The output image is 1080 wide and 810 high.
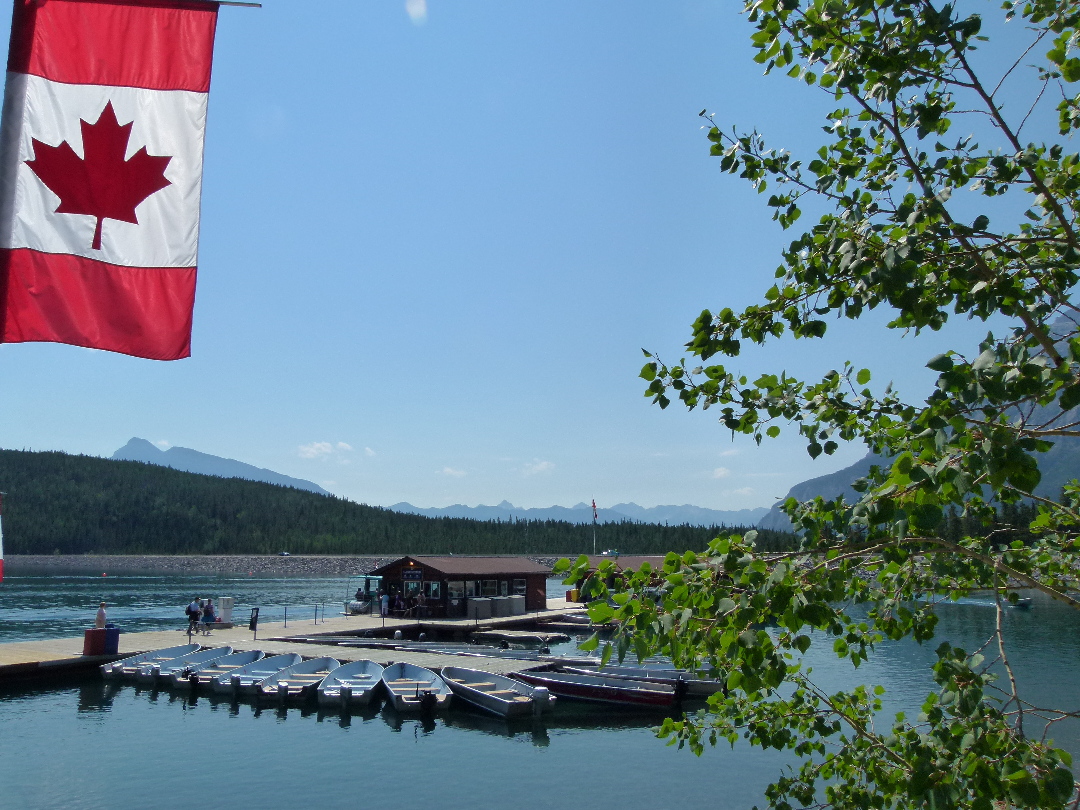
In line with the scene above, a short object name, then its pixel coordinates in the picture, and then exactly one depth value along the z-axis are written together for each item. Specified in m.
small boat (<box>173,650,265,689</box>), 27.81
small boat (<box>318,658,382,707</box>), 25.83
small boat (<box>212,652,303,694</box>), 26.89
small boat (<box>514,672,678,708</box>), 27.33
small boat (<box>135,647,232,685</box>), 28.67
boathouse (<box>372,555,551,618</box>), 44.72
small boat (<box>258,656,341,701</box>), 26.20
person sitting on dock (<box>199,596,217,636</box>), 36.88
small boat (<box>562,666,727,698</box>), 27.62
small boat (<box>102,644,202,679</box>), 29.00
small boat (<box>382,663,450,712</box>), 25.12
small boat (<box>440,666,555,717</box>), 24.84
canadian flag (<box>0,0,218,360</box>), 6.71
